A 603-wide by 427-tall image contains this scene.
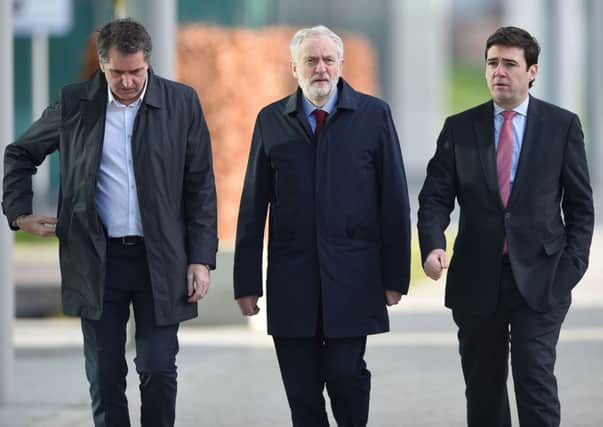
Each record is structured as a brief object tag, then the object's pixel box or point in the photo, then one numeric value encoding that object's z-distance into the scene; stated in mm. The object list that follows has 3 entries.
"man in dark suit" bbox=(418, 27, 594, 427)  12195
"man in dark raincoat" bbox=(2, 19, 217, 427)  11883
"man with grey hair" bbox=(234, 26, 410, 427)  12391
